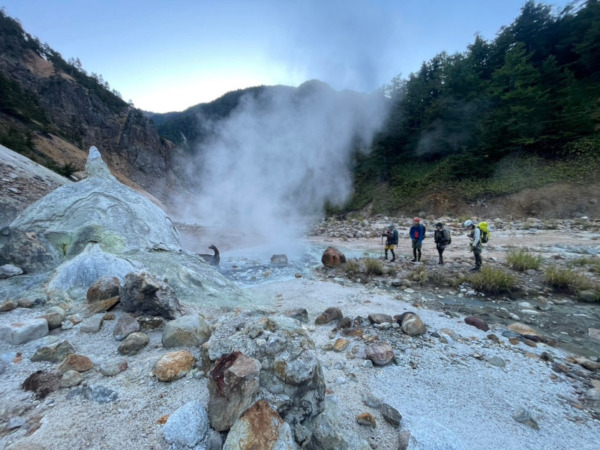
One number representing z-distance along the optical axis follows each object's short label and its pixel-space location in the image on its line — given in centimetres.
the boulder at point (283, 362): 163
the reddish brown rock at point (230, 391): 147
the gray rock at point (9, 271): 380
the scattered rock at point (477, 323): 380
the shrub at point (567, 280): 522
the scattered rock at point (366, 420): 185
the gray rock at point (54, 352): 210
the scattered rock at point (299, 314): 390
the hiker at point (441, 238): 746
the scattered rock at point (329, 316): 380
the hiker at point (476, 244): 673
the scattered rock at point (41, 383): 174
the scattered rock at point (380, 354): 267
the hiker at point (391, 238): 858
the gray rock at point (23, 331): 232
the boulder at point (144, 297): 300
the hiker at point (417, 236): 810
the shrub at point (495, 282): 547
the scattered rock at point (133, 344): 230
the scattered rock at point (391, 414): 188
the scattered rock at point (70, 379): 182
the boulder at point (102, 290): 334
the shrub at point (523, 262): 651
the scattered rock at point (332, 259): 834
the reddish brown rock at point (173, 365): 196
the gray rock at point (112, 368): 199
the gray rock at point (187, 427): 140
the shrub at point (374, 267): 712
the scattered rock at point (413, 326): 339
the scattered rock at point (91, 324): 266
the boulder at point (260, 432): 134
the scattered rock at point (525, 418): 198
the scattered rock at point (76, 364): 196
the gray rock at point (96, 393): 173
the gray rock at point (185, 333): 242
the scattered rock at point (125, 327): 257
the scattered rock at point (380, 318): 366
